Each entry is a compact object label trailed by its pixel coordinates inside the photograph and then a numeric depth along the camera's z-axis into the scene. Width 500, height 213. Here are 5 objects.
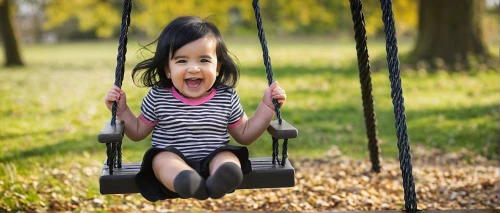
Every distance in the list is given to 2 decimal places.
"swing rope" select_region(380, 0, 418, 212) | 3.08
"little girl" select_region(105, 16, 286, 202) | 3.15
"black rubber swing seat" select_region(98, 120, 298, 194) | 2.97
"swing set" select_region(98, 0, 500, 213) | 2.99
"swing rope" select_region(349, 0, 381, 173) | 4.09
